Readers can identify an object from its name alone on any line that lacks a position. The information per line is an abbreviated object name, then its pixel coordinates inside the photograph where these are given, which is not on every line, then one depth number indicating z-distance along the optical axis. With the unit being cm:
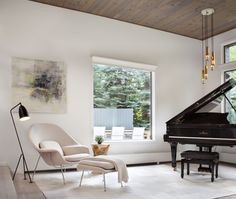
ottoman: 404
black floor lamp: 433
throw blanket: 407
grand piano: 481
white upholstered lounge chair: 441
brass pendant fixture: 525
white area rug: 375
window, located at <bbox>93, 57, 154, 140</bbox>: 638
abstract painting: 533
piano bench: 468
